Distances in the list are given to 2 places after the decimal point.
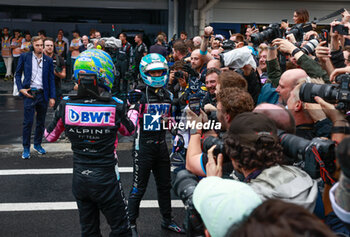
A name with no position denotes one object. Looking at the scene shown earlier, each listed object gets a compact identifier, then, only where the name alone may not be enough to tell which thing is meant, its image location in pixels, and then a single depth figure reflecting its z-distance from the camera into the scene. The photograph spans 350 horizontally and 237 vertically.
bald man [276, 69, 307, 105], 3.37
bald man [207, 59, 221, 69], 4.78
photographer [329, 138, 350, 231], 1.48
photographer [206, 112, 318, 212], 1.91
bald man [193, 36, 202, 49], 9.40
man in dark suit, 6.62
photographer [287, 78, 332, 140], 2.90
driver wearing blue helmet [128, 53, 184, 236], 4.04
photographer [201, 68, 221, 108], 4.24
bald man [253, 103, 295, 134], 2.44
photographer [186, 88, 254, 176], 2.56
